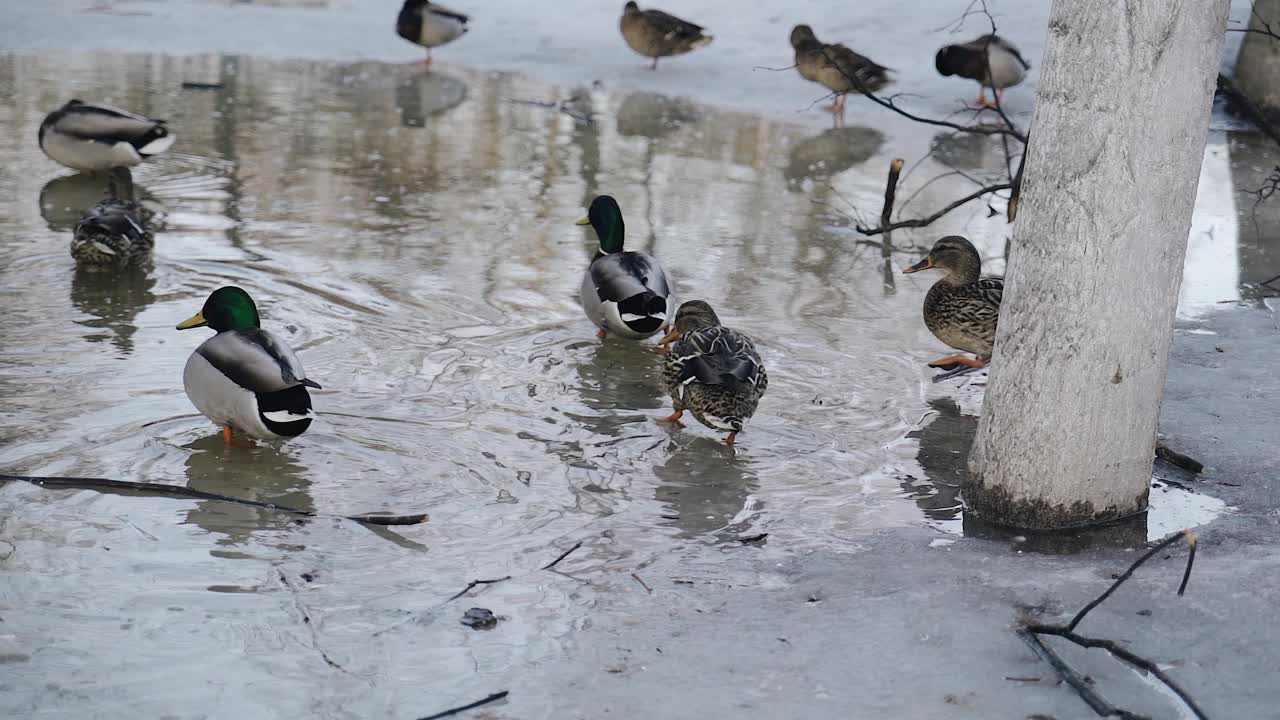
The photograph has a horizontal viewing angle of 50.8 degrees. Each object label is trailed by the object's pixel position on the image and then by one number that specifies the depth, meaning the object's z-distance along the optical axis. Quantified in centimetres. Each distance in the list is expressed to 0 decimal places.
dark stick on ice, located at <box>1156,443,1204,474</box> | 486
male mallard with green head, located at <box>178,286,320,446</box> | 488
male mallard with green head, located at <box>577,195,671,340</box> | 633
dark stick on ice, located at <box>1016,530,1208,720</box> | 301
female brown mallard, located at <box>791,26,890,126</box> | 1340
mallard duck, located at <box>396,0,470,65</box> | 1593
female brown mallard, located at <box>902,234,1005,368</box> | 609
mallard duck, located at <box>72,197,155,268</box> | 720
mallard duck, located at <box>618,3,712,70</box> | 1552
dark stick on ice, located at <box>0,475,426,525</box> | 434
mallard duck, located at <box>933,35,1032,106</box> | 1352
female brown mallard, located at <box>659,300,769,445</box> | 518
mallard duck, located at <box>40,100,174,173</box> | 934
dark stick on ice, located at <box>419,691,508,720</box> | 312
